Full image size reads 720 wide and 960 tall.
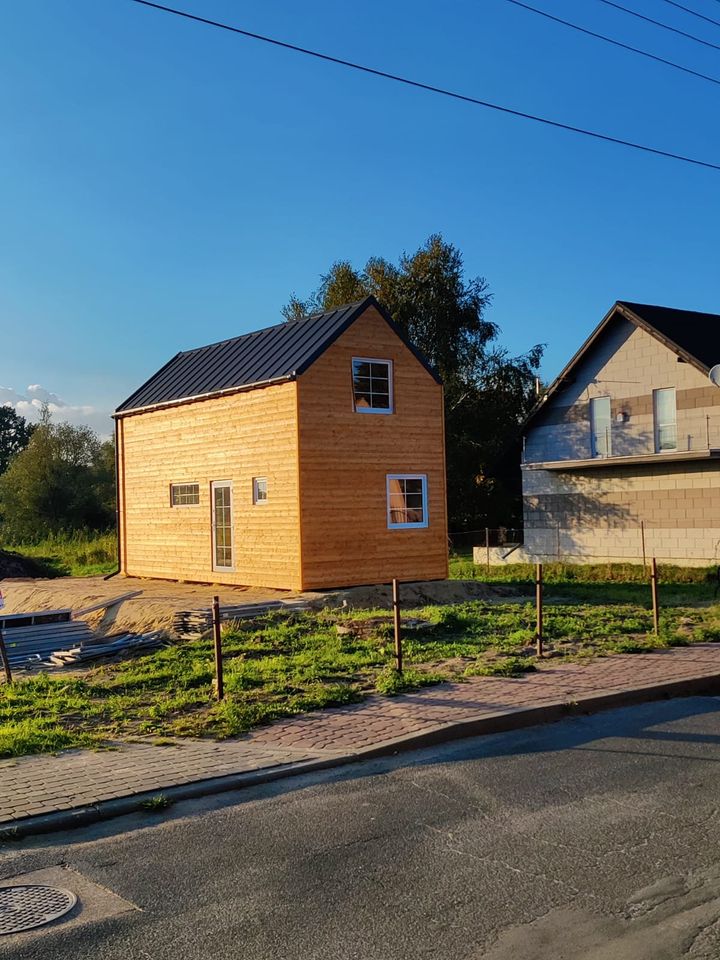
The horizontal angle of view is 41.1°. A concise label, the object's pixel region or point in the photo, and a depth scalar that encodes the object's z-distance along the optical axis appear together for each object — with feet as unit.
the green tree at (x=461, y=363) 160.25
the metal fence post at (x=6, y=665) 39.30
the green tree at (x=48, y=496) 172.76
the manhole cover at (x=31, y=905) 16.29
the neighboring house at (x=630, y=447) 103.40
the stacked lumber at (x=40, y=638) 49.19
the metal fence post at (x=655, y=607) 47.72
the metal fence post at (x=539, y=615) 41.40
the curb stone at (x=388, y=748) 21.83
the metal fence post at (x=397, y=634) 37.42
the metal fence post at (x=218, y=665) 33.91
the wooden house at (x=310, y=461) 68.49
